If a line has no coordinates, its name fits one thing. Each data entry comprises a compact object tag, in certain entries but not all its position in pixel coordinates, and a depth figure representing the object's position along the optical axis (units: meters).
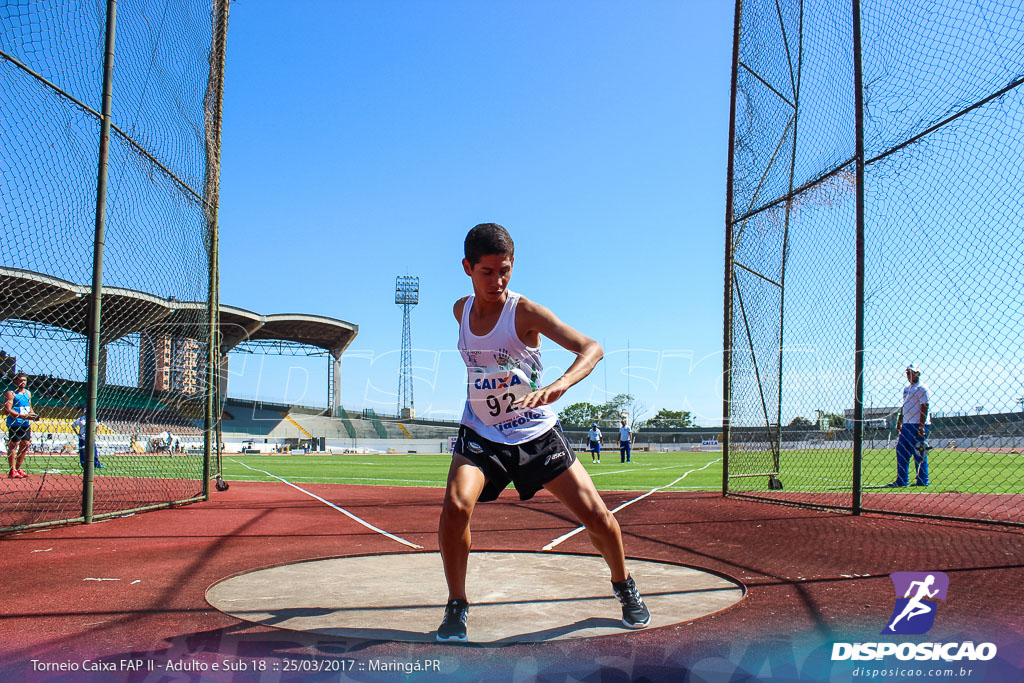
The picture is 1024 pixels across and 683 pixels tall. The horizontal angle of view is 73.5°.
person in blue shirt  10.35
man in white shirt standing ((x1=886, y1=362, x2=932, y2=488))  9.38
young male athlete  3.29
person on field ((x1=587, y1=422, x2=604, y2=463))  27.61
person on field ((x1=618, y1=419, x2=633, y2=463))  26.29
